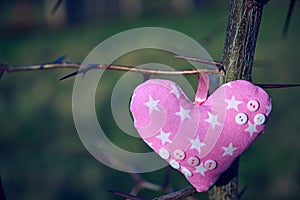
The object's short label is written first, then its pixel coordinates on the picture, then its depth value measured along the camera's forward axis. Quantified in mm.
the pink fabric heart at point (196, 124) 852
